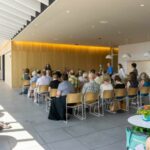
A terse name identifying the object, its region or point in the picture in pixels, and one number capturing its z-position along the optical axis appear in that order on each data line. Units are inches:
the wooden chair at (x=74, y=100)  147.8
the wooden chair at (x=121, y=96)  177.3
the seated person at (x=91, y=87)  165.3
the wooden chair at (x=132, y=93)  186.7
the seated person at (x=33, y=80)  243.0
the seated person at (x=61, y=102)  153.6
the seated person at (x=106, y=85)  174.0
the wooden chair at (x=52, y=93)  173.7
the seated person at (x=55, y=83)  179.8
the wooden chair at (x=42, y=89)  205.3
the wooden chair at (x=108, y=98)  169.3
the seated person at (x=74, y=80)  211.5
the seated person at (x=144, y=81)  204.9
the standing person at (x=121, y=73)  259.4
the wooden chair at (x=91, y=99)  158.1
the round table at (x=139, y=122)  77.0
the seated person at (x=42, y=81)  211.3
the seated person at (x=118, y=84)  185.6
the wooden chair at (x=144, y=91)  196.5
